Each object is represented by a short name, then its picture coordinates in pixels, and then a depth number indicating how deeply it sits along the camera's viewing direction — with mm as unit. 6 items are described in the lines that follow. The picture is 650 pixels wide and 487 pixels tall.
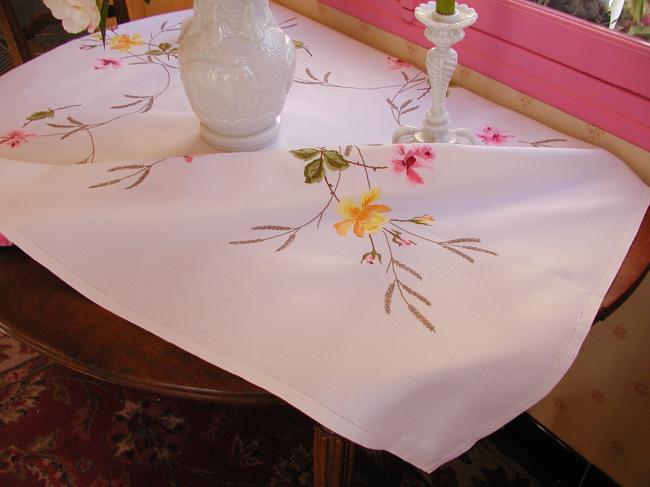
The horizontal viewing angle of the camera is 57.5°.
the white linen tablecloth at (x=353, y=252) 569
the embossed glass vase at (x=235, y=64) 759
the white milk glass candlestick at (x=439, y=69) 777
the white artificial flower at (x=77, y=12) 661
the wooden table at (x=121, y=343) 601
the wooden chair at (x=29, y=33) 1444
